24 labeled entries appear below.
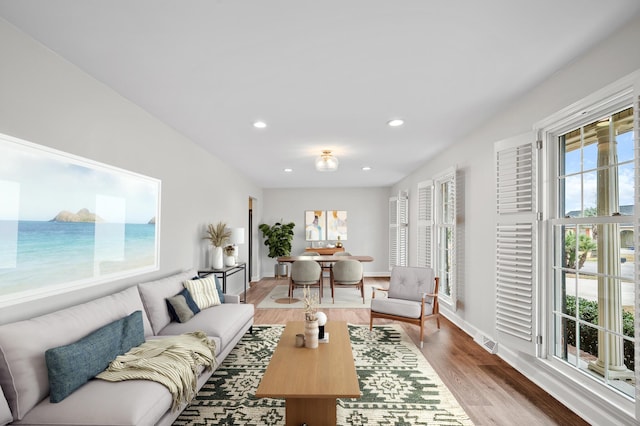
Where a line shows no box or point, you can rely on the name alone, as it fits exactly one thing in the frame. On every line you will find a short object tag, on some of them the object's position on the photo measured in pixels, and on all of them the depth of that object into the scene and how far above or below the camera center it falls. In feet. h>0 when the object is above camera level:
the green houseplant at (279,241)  29.09 -1.52
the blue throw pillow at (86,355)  5.80 -2.73
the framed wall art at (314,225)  31.09 -0.01
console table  15.38 -2.34
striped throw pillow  11.84 -2.64
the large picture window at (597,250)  6.98 -0.53
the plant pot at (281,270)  29.35 -4.22
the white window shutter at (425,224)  18.89 +0.16
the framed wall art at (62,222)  6.47 -0.01
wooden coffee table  6.51 -3.44
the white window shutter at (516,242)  9.50 -0.45
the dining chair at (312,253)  28.55 -2.59
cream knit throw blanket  6.62 -3.17
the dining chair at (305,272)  19.77 -2.94
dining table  21.12 -2.30
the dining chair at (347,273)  19.99 -3.00
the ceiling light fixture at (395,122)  12.02 +4.02
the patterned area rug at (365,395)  7.72 -4.71
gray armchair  12.91 -3.20
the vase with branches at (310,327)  8.94 -2.90
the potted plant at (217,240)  16.07 -0.84
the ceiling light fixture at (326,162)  15.78 +3.14
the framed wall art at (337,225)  31.14 +0.02
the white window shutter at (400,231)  24.75 -0.37
